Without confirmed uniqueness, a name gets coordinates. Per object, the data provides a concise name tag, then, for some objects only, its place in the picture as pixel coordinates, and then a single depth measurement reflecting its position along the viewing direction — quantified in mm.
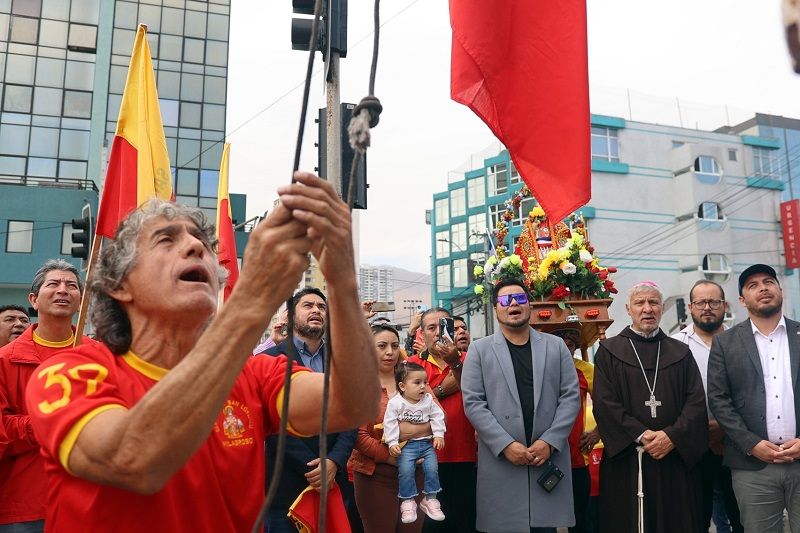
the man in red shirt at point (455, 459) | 5668
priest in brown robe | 4836
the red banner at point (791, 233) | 37594
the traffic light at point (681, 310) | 27719
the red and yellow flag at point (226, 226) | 7418
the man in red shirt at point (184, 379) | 1464
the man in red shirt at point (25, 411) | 3738
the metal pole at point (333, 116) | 4617
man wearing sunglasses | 4828
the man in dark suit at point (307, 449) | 4074
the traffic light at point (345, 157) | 4895
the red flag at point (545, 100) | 3566
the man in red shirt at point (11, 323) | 5645
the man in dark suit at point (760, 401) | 4656
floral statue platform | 6699
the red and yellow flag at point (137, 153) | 4996
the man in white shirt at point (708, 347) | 5488
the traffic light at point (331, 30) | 5402
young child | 5230
